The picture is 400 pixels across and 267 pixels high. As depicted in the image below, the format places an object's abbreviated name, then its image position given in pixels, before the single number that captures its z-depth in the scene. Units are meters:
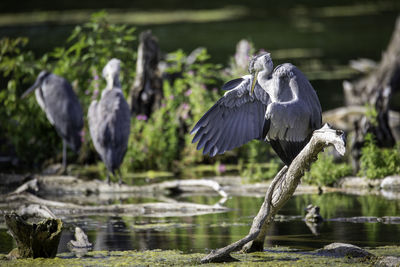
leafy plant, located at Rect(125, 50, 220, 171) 23.28
